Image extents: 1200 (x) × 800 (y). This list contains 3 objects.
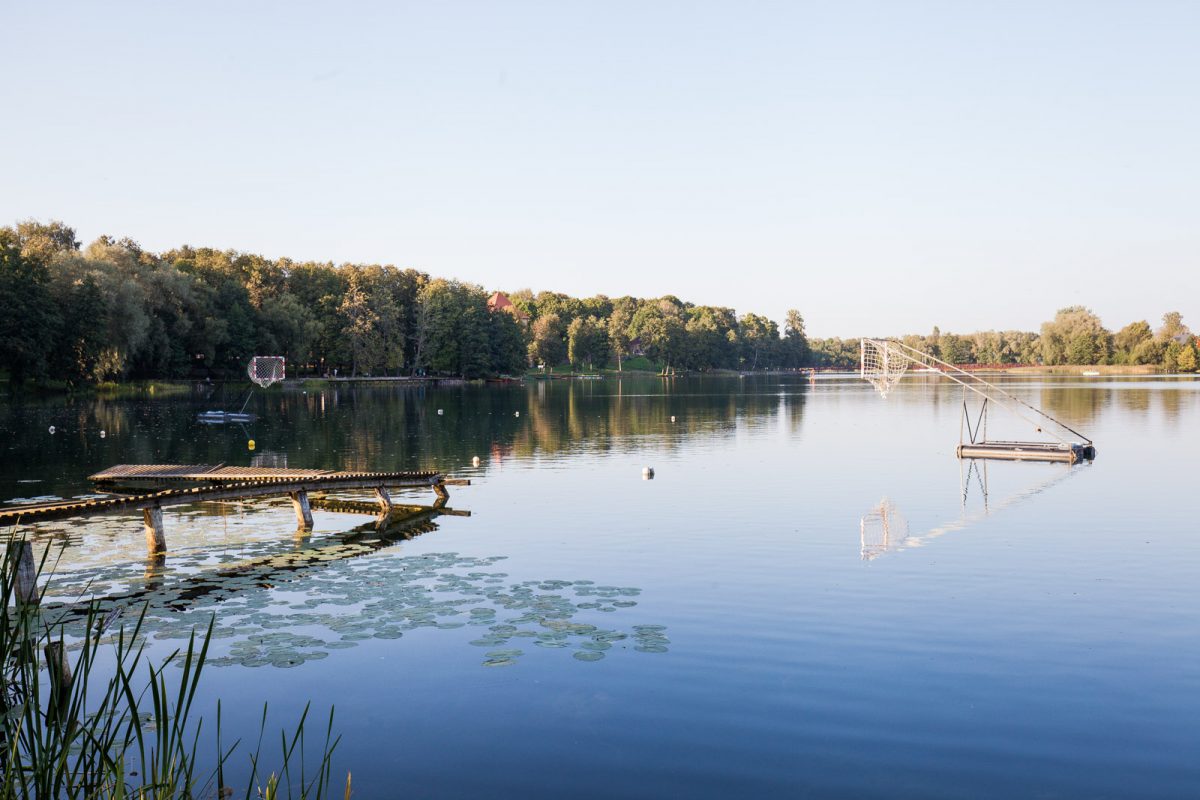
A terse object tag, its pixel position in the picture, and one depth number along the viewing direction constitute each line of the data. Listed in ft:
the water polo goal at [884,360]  161.41
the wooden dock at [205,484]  68.80
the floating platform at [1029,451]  146.56
